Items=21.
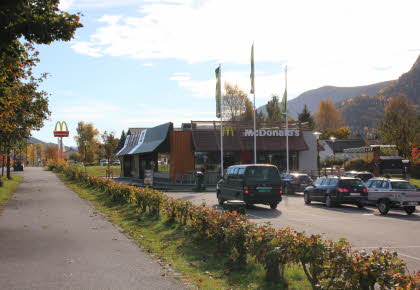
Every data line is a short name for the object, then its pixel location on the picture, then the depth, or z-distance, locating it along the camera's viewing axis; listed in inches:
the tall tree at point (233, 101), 3063.5
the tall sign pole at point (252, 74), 1364.4
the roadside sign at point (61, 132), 3694.1
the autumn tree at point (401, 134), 1523.1
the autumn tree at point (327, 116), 4992.6
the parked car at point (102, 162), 4154.3
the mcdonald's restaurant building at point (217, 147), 1667.1
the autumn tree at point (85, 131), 4045.3
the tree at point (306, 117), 4136.3
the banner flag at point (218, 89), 1400.1
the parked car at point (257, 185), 768.9
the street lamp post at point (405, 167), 1094.7
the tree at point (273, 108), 3349.9
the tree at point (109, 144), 1777.8
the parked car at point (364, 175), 1103.0
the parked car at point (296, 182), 1202.0
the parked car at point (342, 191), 831.7
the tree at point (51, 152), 4980.3
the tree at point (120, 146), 2570.9
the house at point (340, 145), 3676.2
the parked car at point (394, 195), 707.4
